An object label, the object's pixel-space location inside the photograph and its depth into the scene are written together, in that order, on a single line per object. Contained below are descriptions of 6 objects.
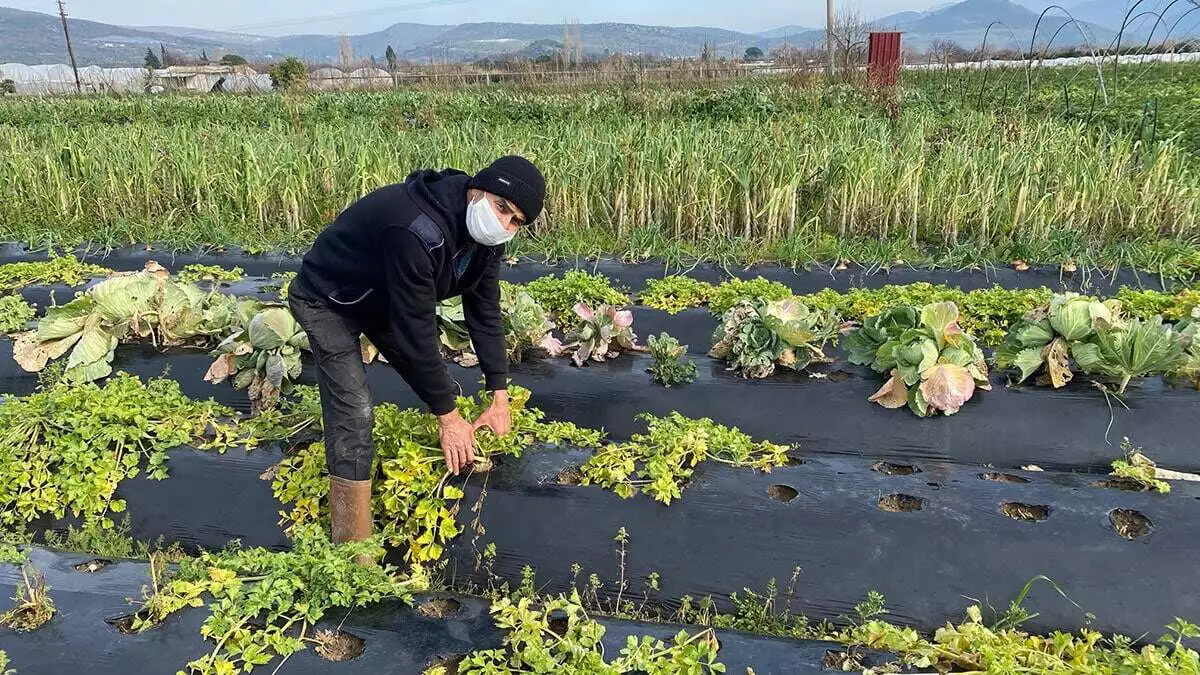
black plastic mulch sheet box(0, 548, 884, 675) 2.15
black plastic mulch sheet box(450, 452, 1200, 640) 2.51
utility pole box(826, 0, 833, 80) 15.53
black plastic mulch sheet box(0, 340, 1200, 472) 3.24
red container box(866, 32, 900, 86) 14.05
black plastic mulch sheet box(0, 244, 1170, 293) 5.30
